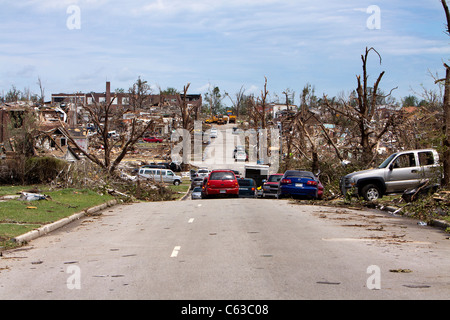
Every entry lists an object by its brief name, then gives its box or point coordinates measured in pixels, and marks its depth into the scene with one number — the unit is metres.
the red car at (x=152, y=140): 100.43
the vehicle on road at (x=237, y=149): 80.38
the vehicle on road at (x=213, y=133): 104.88
